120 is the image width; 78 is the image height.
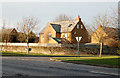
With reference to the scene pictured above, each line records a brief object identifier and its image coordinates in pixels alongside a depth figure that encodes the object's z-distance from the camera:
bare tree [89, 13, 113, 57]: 32.34
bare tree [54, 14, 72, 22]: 75.09
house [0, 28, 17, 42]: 50.81
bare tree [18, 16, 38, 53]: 37.81
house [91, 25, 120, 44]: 29.49
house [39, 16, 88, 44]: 50.97
